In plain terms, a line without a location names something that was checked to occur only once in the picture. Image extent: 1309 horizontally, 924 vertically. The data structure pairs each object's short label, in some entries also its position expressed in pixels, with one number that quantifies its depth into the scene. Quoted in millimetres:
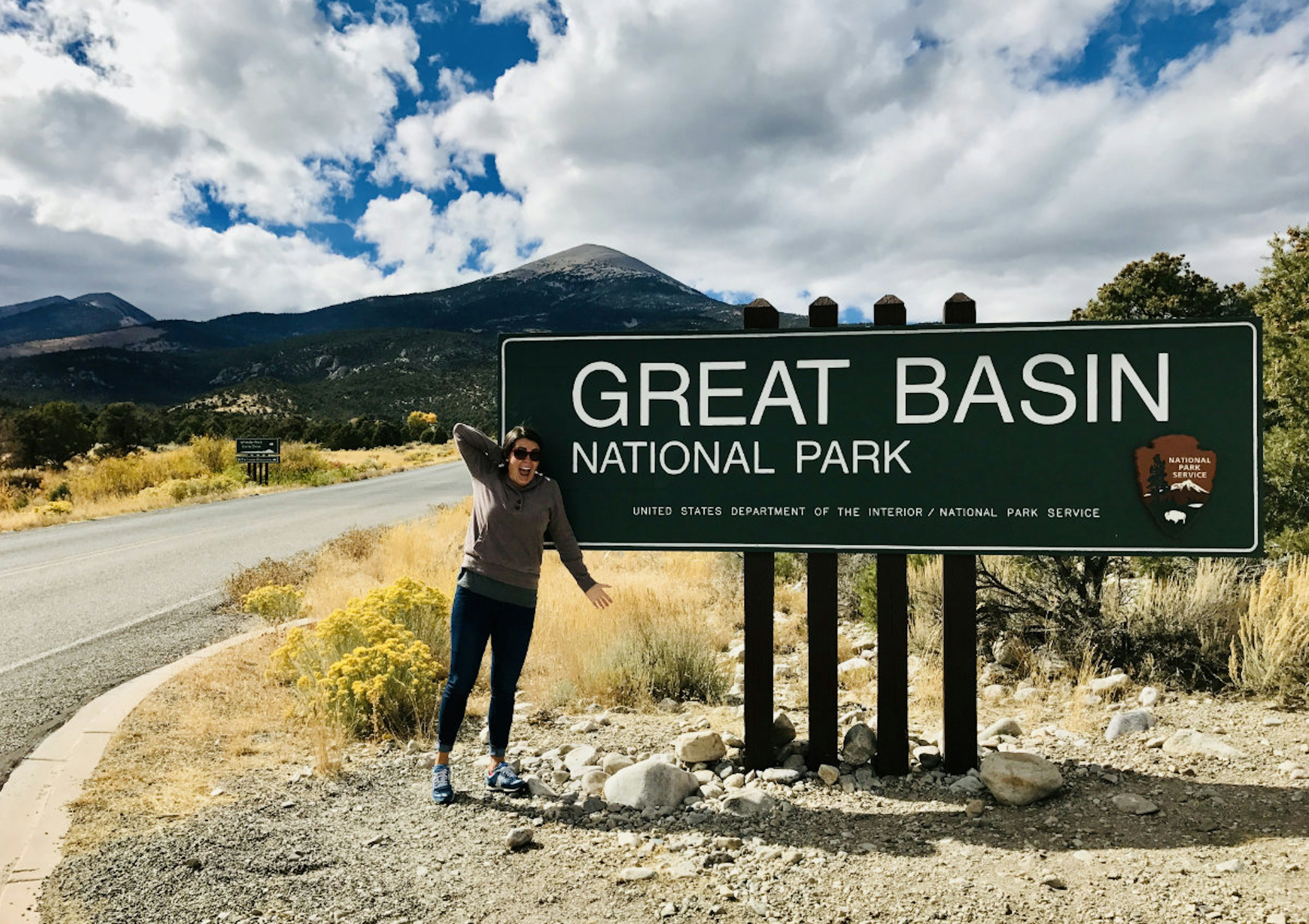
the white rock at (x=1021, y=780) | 3877
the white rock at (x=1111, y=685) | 5238
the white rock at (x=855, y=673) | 5910
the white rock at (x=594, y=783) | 4121
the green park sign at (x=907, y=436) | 4086
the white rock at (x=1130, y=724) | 4613
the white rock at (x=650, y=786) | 3959
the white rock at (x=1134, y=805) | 3699
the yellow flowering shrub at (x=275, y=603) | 7949
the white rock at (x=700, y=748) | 4422
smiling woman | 4012
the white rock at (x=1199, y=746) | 4227
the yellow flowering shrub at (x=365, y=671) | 4988
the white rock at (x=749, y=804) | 3865
